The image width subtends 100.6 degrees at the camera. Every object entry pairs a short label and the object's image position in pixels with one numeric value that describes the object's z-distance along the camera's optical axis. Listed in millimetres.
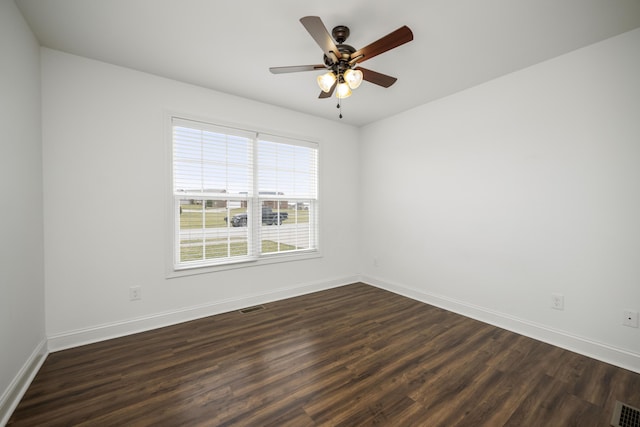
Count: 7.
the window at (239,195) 3090
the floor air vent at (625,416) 1587
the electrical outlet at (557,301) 2520
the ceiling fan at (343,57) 1713
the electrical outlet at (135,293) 2736
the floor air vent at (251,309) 3303
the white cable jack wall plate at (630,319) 2143
